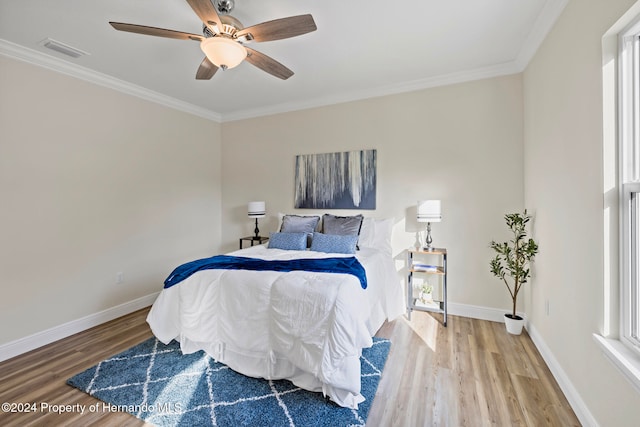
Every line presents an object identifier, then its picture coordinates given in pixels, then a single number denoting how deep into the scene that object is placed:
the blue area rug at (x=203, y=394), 1.72
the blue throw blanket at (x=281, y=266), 2.34
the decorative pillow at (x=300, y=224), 3.63
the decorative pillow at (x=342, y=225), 3.37
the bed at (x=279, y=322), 1.82
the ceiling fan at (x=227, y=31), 1.77
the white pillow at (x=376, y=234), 3.39
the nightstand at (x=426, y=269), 3.03
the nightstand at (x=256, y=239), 4.21
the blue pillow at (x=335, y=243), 3.08
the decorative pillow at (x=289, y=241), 3.37
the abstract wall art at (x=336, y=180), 3.69
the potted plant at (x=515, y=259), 2.74
